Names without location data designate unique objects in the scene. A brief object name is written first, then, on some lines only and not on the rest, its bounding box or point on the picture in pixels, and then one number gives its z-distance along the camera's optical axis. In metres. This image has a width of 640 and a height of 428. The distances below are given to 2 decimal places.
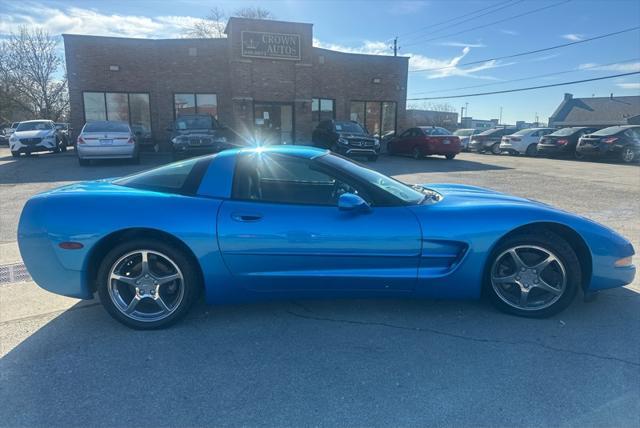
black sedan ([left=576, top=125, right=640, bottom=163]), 17.19
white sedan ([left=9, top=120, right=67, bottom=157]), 17.50
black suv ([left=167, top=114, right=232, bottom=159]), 13.95
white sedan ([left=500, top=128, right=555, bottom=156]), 21.80
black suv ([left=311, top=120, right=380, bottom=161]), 16.02
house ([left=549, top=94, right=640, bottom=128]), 48.06
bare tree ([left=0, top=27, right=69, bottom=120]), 39.72
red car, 18.16
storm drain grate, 4.07
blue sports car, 2.97
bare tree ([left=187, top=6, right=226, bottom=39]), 43.85
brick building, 18.58
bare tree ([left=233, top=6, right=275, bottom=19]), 42.70
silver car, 12.85
